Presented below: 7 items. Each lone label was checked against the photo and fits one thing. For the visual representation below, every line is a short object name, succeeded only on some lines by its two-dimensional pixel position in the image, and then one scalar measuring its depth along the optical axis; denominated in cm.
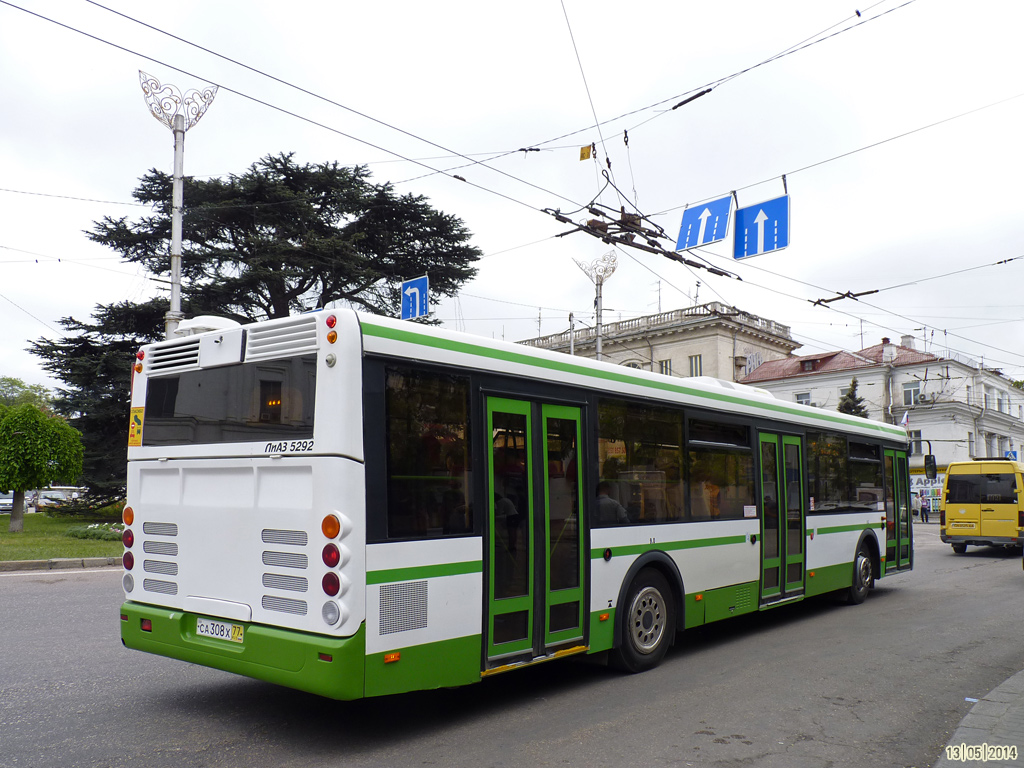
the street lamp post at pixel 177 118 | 1817
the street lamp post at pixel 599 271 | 3359
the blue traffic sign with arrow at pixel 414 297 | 2261
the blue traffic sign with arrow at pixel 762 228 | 1199
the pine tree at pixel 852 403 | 5284
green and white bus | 514
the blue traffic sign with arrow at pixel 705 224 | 1217
